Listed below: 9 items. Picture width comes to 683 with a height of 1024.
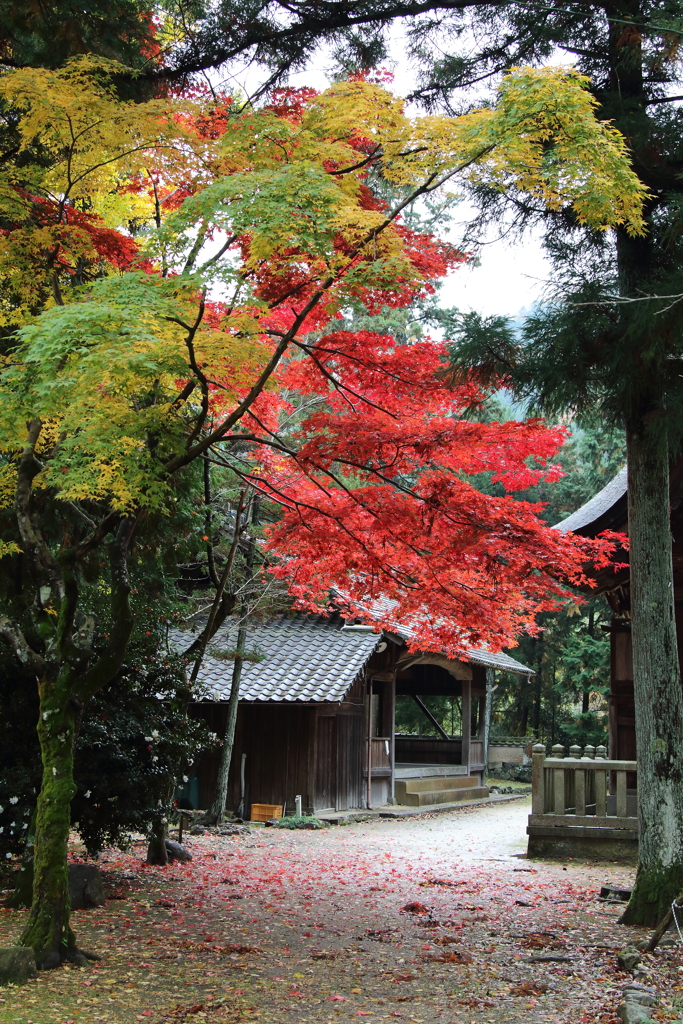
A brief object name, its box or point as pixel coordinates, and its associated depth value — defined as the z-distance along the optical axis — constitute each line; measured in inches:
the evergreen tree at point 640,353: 287.7
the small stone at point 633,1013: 192.3
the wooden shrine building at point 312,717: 669.3
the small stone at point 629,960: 244.7
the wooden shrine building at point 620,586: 461.1
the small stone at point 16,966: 221.0
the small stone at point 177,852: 438.3
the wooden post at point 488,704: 1021.0
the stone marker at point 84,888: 314.2
